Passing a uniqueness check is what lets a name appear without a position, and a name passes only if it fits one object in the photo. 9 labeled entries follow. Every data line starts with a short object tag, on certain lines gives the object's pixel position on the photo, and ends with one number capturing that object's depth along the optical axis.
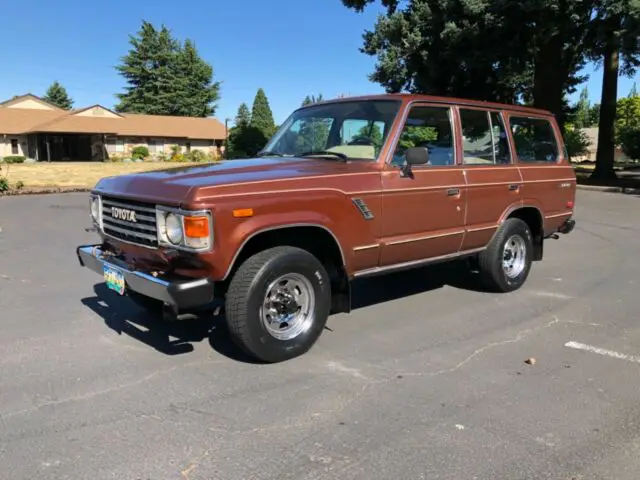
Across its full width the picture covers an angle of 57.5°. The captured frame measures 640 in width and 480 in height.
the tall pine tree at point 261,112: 74.38
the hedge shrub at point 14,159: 44.24
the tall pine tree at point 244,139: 59.38
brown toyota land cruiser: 4.08
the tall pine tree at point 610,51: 17.33
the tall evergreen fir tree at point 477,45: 18.61
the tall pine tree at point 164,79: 72.38
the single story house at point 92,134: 51.28
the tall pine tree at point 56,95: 94.31
